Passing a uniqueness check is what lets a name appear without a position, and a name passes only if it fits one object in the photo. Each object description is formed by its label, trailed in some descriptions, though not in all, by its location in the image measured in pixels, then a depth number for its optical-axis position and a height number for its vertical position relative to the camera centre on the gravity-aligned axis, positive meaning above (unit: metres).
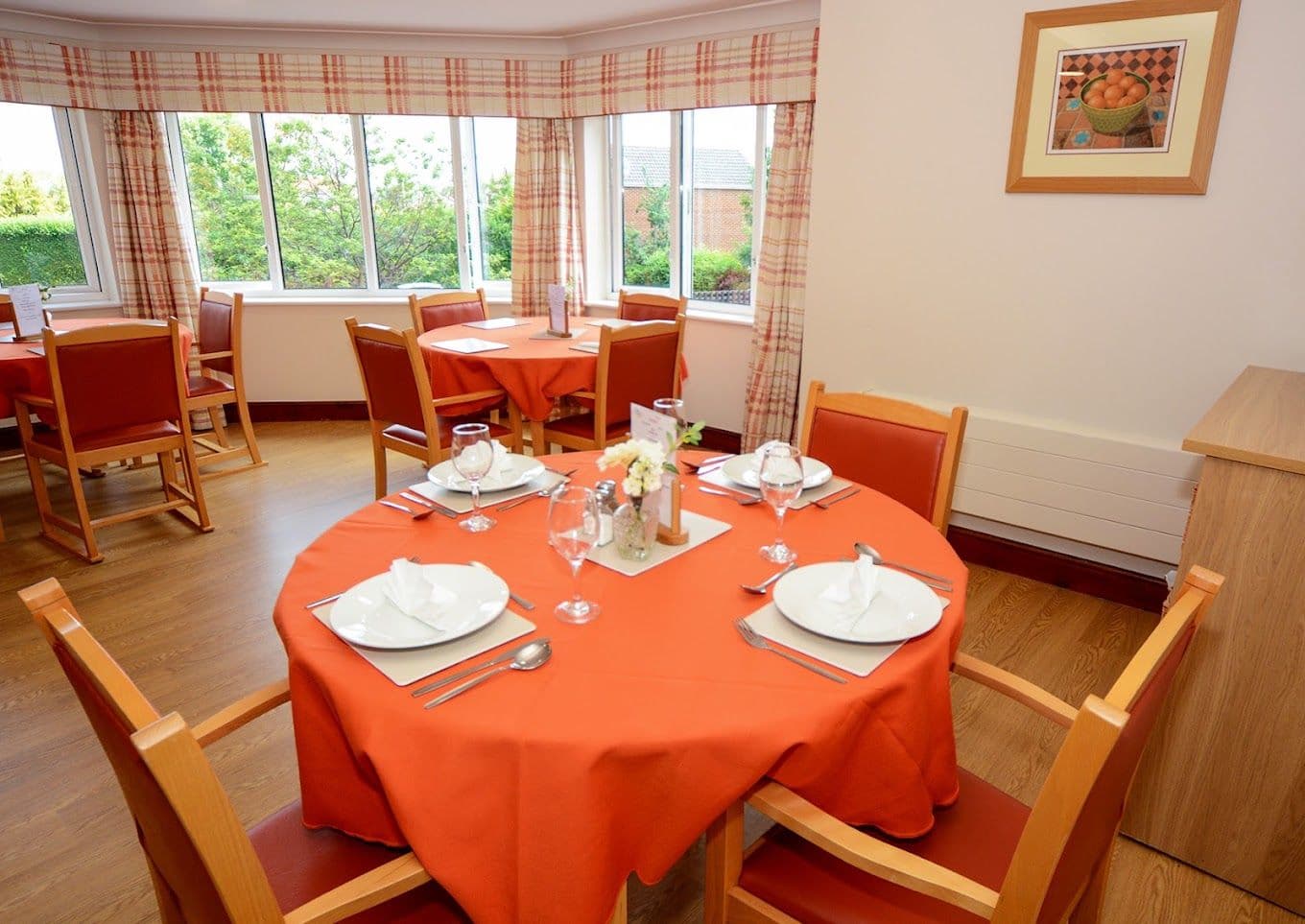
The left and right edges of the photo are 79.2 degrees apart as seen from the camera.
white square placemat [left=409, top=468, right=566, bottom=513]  1.67 -0.55
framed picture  2.32 +0.43
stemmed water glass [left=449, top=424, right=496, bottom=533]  1.58 -0.43
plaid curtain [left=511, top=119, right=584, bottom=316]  4.87 +0.11
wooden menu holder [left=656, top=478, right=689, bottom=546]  1.48 -0.54
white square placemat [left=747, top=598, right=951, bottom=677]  1.13 -0.59
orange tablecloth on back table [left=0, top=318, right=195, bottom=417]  3.16 -0.56
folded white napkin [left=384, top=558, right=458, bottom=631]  1.21 -0.54
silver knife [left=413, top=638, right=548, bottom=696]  1.08 -0.59
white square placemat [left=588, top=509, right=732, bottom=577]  1.41 -0.56
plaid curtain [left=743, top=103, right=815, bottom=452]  3.90 -0.25
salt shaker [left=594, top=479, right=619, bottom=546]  1.52 -0.51
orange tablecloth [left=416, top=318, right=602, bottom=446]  3.33 -0.57
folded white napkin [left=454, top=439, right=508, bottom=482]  1.59 -0.44
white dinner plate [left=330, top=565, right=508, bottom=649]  1.16 -0.56
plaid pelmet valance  4.23 +0.85
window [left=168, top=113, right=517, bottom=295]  5.02 +0.23
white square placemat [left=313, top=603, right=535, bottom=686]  1.10 -0.59
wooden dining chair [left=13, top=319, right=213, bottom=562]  2.94 -0.67
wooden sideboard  1.53 -0.89
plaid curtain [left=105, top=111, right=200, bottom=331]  4.61 +0.05
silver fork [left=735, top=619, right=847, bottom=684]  1.14 -0.58
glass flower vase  1.41 -0.50
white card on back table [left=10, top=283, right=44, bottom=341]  3.45 -0.34
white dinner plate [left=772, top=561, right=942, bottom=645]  1.18 -0.56
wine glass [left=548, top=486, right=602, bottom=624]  1.20 -0.42
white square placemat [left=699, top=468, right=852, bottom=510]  1.71 -0.54
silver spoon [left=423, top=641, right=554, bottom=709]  1.11 -0.58
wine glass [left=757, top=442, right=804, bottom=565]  1.43 -0.43
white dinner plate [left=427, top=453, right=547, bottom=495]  1.72 -0.52
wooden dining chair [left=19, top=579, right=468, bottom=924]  0.81 -0.69
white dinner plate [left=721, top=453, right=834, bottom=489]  1.76 -0.52
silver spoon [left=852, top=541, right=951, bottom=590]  1.37 -0.56
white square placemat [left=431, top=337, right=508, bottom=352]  3.47 -0.48
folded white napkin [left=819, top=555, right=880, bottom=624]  1.23 -0.54
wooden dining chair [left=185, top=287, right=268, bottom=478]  4.01 -0.72
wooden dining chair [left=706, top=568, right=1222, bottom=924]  0.87 -0.76
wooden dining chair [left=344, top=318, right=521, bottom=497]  2.98 -0.65
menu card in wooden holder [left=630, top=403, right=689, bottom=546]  1.40 -0.35
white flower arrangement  1.32 -0.37
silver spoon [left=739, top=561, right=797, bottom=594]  1.33 -0.57
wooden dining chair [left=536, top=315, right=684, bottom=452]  3.09 -0.57
